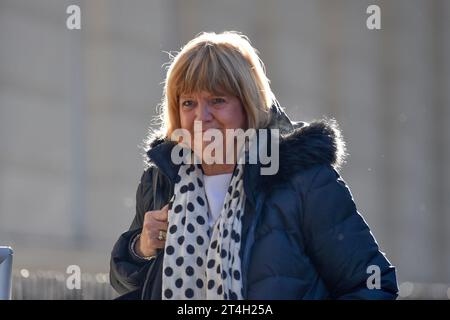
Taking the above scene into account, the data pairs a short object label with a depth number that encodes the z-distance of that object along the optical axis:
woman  8.02
